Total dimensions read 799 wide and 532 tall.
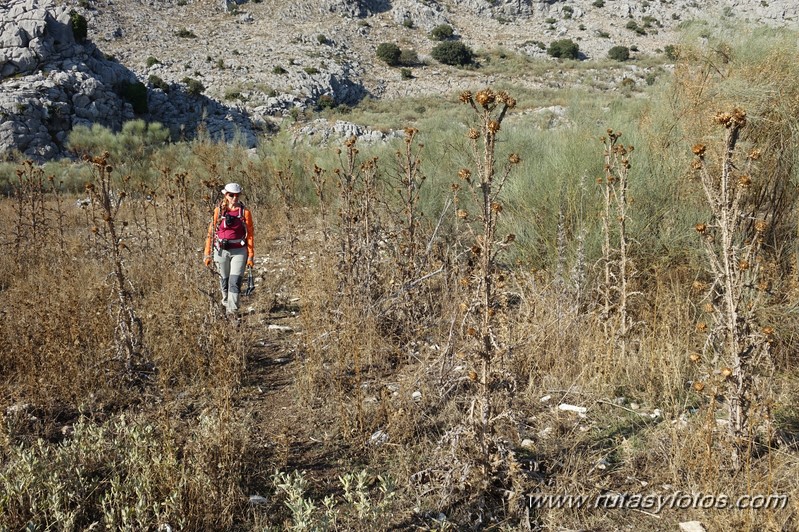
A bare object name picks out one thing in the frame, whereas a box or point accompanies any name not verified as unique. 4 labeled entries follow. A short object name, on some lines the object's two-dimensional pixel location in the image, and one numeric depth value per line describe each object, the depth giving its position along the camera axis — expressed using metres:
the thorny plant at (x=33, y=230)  6.22
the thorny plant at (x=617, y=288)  3.36
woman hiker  5.00
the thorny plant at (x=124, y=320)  3.46
